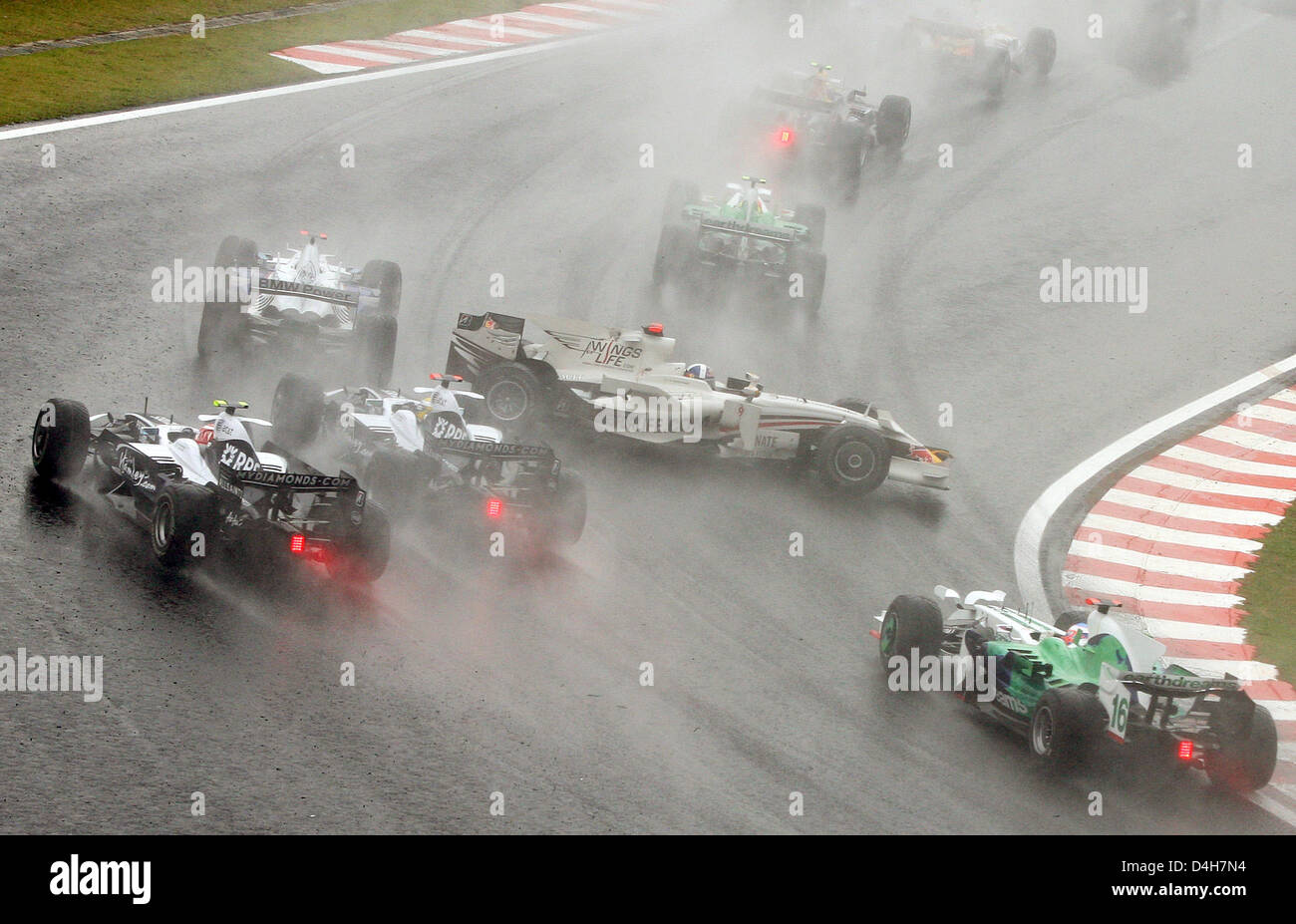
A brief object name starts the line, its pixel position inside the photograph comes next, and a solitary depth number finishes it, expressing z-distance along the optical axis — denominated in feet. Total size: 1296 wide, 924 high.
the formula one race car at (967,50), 101.14
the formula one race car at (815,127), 84.17
